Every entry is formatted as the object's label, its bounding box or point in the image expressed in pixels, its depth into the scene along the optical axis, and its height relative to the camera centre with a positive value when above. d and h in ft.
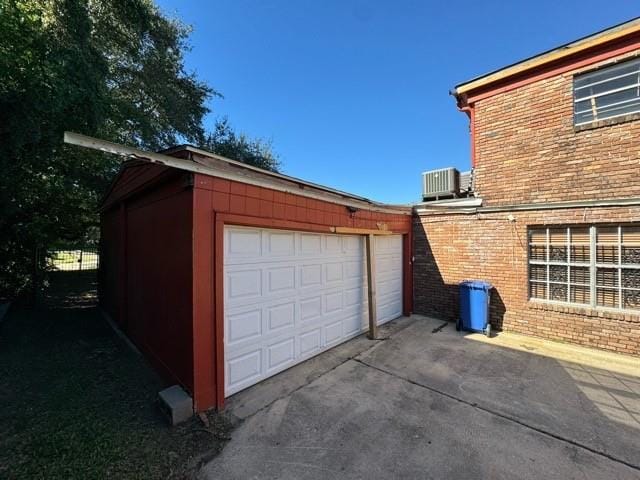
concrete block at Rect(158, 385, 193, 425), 10.15 -5.94
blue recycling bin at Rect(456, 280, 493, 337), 20.27 -4.80
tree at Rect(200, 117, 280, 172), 45.55 +16.48
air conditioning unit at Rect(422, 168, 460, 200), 25.39 +5.28
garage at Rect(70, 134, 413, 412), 10.88 -1.26
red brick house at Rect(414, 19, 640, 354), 16.43 +2.85
